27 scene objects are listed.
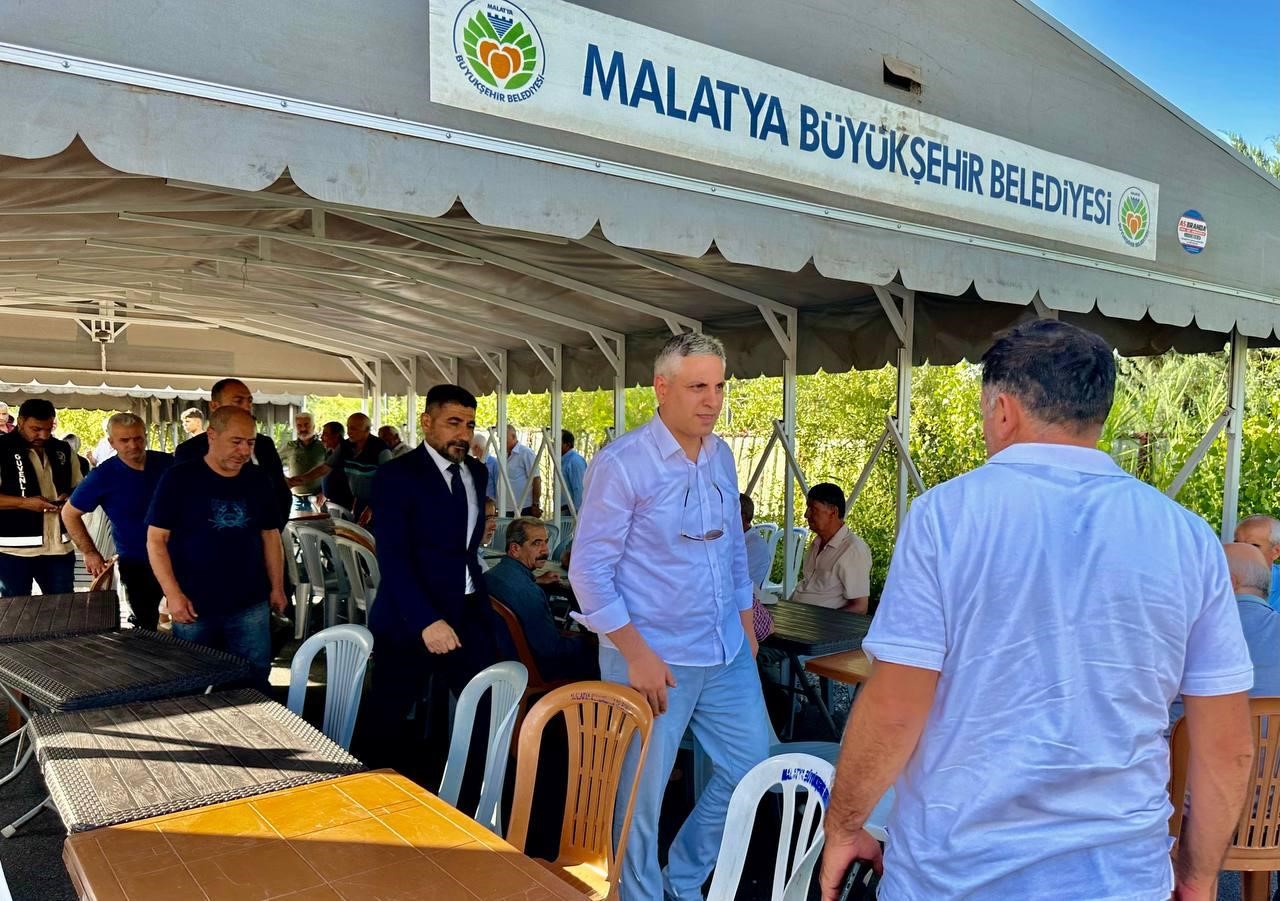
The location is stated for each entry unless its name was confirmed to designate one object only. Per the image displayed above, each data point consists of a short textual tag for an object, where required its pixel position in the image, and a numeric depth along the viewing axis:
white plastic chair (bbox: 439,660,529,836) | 2.31
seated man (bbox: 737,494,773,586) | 4.79
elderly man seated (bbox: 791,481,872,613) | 4.45
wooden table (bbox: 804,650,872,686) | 2.93
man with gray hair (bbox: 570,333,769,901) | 2.26
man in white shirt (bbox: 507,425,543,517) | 10.29
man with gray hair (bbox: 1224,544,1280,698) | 2.47
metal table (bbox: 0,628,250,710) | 2.43
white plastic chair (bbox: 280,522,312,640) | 6.32
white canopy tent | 2.10
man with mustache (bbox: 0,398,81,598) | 4.66
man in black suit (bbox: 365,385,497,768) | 2.99
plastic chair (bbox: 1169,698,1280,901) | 2.30
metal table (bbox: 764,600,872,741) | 3.44
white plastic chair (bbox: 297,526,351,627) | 6.05
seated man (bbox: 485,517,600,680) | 3.66
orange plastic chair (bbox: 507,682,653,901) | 2.11
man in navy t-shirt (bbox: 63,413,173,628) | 4.10
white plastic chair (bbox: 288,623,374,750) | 2.67
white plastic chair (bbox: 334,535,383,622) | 5.35
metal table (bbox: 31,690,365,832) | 1.78
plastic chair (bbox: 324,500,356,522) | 7.88
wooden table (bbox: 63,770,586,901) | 1.46
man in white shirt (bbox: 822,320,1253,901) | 1.21
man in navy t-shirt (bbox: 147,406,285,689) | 3.37
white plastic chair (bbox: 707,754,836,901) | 1.71
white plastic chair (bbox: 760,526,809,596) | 6.18
